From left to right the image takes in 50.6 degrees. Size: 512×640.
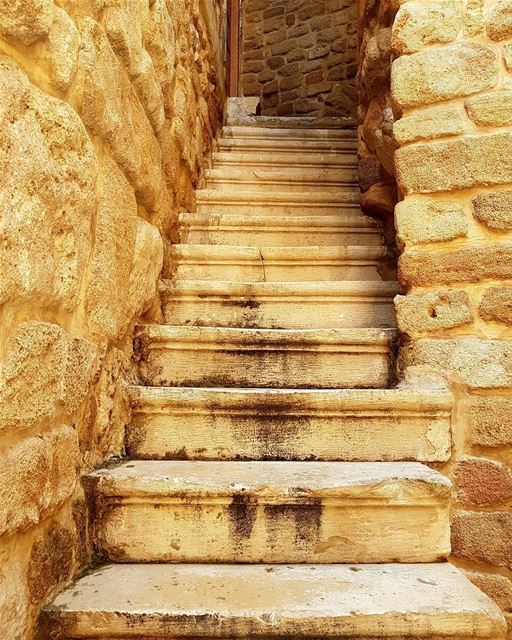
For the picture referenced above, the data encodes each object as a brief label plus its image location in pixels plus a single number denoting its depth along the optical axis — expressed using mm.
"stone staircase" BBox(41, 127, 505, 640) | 1026
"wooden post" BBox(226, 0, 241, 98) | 5203
